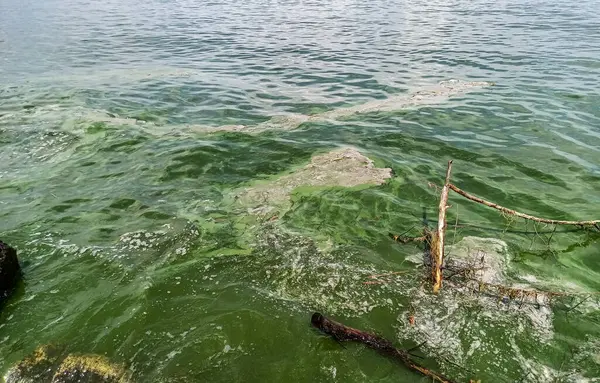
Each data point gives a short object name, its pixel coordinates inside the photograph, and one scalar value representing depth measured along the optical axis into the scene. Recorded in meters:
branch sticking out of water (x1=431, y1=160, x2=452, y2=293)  6.28
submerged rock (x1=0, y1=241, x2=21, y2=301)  6.20
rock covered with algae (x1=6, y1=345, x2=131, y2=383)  4.96
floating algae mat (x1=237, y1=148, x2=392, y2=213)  9.48
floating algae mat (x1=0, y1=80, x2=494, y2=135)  14.04
